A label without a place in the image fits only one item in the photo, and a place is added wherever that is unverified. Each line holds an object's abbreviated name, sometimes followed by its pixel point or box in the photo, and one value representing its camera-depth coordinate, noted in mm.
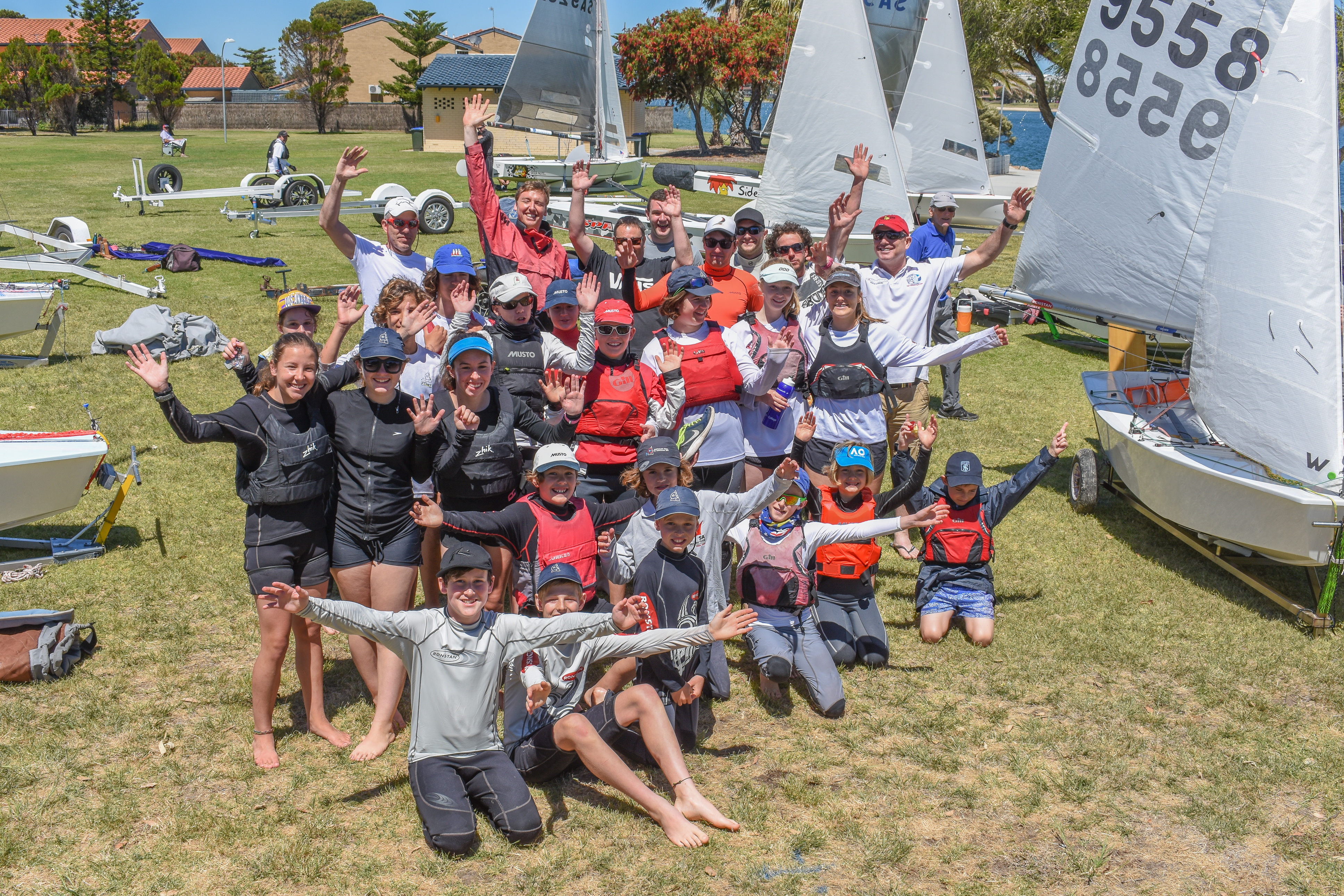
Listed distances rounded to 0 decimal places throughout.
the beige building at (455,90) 51219
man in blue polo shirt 11102
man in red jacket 7480
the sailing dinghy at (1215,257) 6441
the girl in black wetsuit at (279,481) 4949
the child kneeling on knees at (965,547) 6691
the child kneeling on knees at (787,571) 6000
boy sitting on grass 4684
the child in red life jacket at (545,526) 5449
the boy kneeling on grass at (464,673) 4598
